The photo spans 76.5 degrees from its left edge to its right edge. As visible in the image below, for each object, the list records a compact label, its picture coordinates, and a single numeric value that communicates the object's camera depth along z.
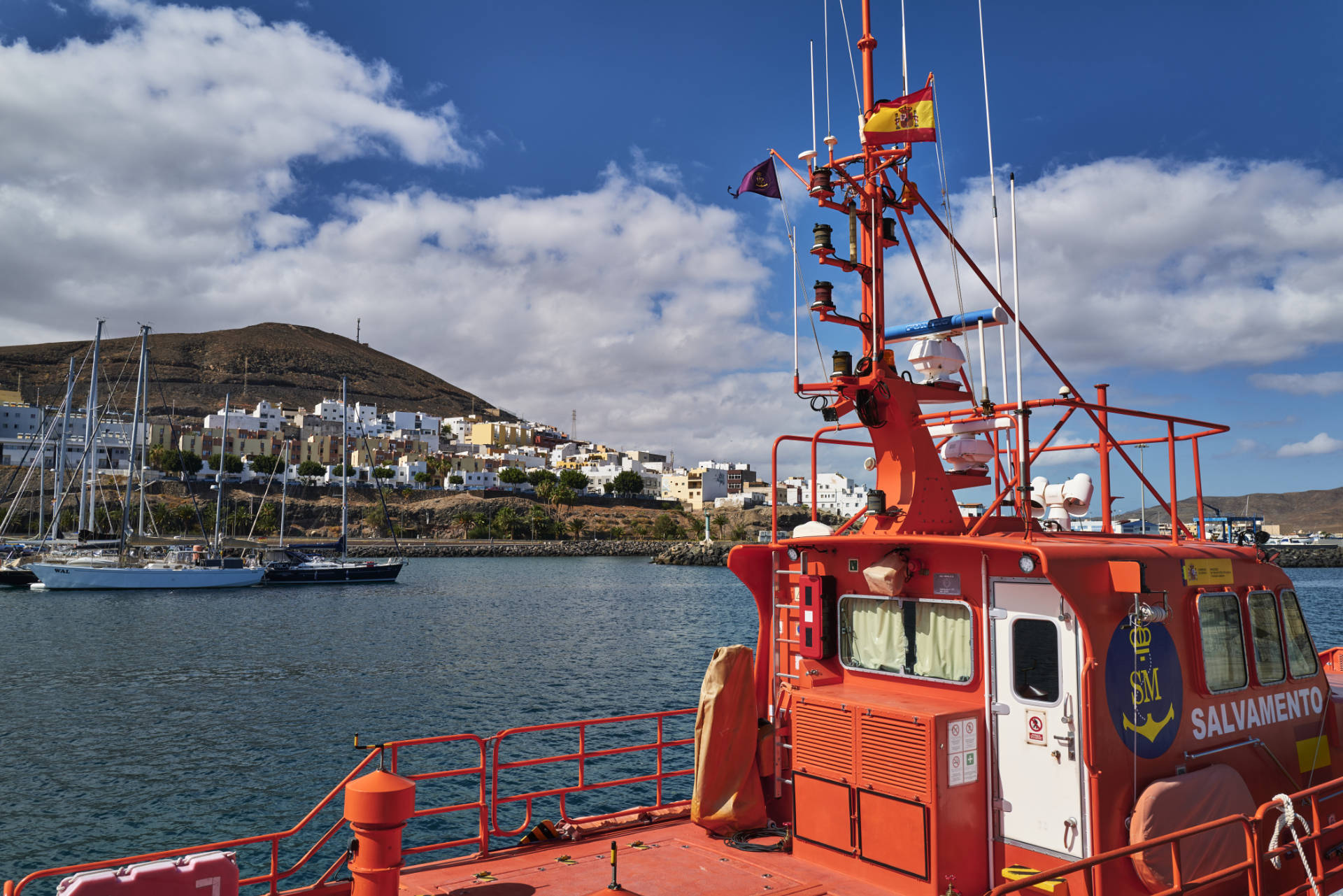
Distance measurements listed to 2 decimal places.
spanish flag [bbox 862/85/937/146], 7.70
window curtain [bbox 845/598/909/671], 7.62
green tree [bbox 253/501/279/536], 134.01
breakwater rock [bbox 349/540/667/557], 134.75
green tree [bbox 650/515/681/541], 162.25
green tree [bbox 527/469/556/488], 183.50
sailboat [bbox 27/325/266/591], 67.75
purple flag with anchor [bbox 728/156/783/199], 8.84
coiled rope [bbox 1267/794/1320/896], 5.95
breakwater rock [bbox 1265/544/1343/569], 133.88
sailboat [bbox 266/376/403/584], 77.85
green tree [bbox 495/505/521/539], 154.50
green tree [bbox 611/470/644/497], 187.50
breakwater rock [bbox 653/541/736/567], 127.69
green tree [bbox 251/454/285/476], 159.38
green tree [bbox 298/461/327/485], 165.75
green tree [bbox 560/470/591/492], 174.62
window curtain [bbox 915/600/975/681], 7.10
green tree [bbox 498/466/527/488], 191.50
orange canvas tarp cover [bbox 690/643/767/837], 8.22
